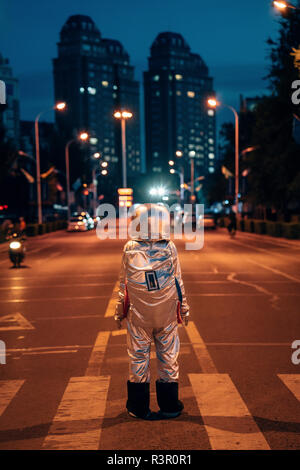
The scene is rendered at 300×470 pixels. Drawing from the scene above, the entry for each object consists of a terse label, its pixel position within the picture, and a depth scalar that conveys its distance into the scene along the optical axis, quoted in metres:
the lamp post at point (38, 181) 42.44
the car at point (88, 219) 60.30
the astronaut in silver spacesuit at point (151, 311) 5.24
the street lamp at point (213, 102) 40.94
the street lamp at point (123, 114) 44.43
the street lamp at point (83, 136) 59.61
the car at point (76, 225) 57.94
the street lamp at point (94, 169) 91.50
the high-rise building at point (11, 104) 103.74
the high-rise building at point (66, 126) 91.75
